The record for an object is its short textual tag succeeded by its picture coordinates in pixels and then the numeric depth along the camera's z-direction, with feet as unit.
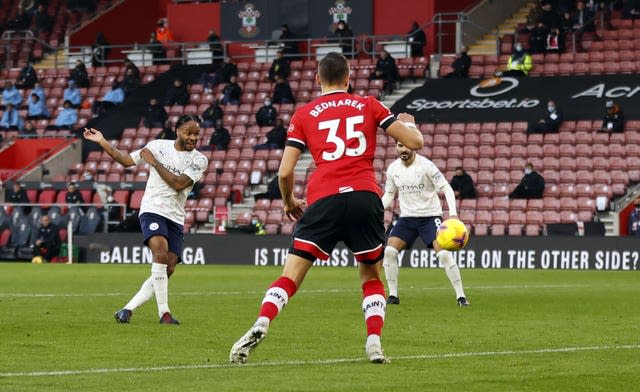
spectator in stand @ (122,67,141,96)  147.74
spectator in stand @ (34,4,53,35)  169.07
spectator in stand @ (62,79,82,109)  148.25
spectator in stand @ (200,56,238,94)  143.64
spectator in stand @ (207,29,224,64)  151.33
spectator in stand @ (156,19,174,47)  158.81
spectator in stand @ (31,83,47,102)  149.14
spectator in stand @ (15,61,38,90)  153.58
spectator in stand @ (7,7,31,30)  167.84
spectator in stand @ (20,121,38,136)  143.89
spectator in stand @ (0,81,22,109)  149.79
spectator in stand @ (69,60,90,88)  151.43
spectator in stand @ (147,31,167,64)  154.10
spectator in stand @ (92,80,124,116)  146.00
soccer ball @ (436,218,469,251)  55.11
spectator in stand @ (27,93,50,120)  147.74
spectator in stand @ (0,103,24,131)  146.20
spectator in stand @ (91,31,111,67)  156.04
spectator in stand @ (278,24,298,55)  148.77
